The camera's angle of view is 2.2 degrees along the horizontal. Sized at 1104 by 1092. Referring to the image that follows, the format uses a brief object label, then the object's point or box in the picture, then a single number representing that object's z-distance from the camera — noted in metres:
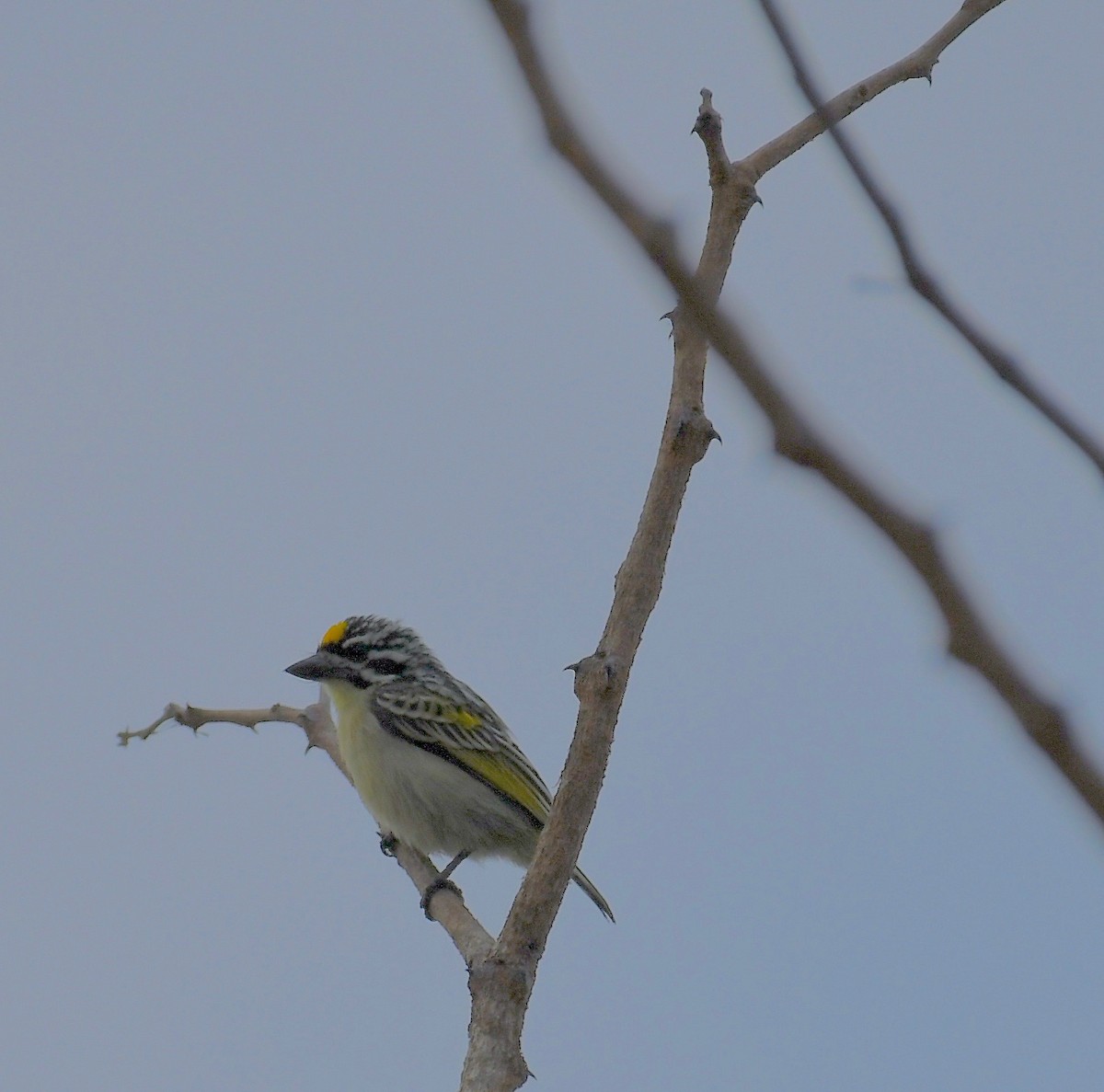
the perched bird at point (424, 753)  6.94
